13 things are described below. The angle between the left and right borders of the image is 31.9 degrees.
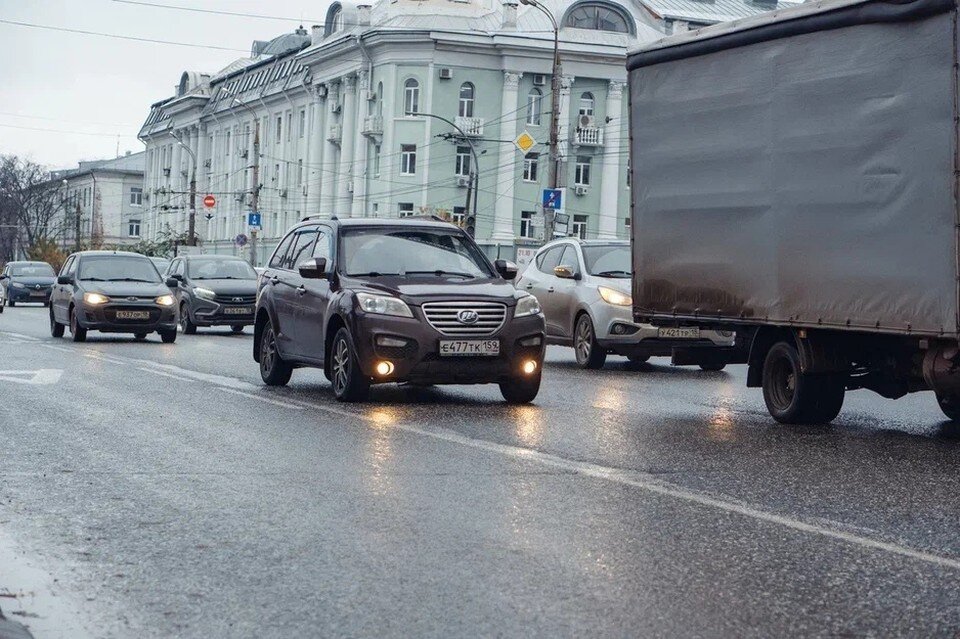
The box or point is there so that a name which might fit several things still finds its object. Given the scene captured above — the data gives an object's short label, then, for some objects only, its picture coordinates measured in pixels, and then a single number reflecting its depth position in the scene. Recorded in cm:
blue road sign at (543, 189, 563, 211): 4018
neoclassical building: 7694
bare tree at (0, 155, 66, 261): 13350
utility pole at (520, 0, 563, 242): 3934
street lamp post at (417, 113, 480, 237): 7482
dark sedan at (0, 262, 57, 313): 5841
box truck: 1094
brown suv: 1402
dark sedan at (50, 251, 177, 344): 2725
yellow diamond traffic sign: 4322
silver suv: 2056
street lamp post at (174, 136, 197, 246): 7875
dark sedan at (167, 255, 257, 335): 3359
